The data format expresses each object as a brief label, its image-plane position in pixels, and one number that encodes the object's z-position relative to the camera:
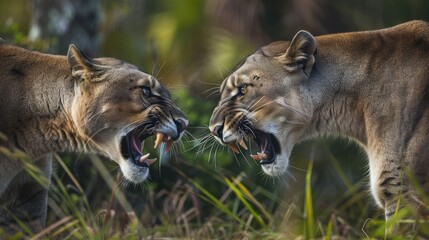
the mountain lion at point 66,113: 14.62
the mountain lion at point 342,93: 14.12
